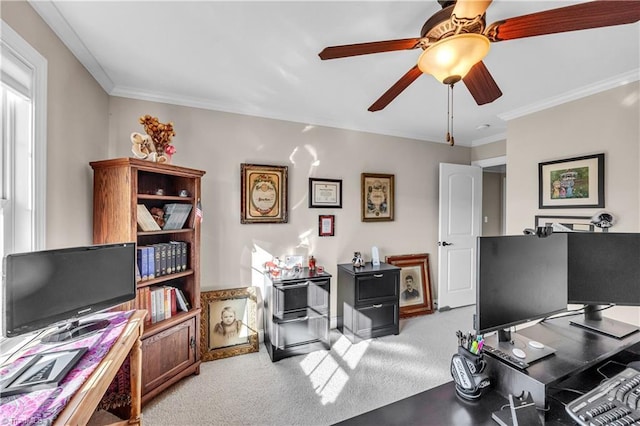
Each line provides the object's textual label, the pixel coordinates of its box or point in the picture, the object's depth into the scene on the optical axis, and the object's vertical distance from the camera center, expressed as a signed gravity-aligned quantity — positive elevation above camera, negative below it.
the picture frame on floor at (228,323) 2.58 -1.13
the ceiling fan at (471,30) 1.01 +0.78
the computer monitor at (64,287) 1.15 -0.39
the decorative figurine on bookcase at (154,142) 2.04 +0.57
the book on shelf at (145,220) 1.98 -0.06
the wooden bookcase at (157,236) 1.89 -0.19
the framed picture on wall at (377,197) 3.46 +0.21
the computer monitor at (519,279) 1.00 -0.27
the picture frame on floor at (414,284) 3.63 -1.01
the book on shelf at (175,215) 2.24 -0.02
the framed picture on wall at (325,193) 3.18 +0.24
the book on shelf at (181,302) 2.28 -0.78
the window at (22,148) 1.29 +0.34
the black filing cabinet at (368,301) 2.94 -1.02
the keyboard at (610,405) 0.75 -0.59
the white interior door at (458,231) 3.83 -0.27
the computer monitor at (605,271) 1.29 -0.29
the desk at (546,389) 0.84 -0.66
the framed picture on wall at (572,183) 2.36 +0.29
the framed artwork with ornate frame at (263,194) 2.84 +0.21
